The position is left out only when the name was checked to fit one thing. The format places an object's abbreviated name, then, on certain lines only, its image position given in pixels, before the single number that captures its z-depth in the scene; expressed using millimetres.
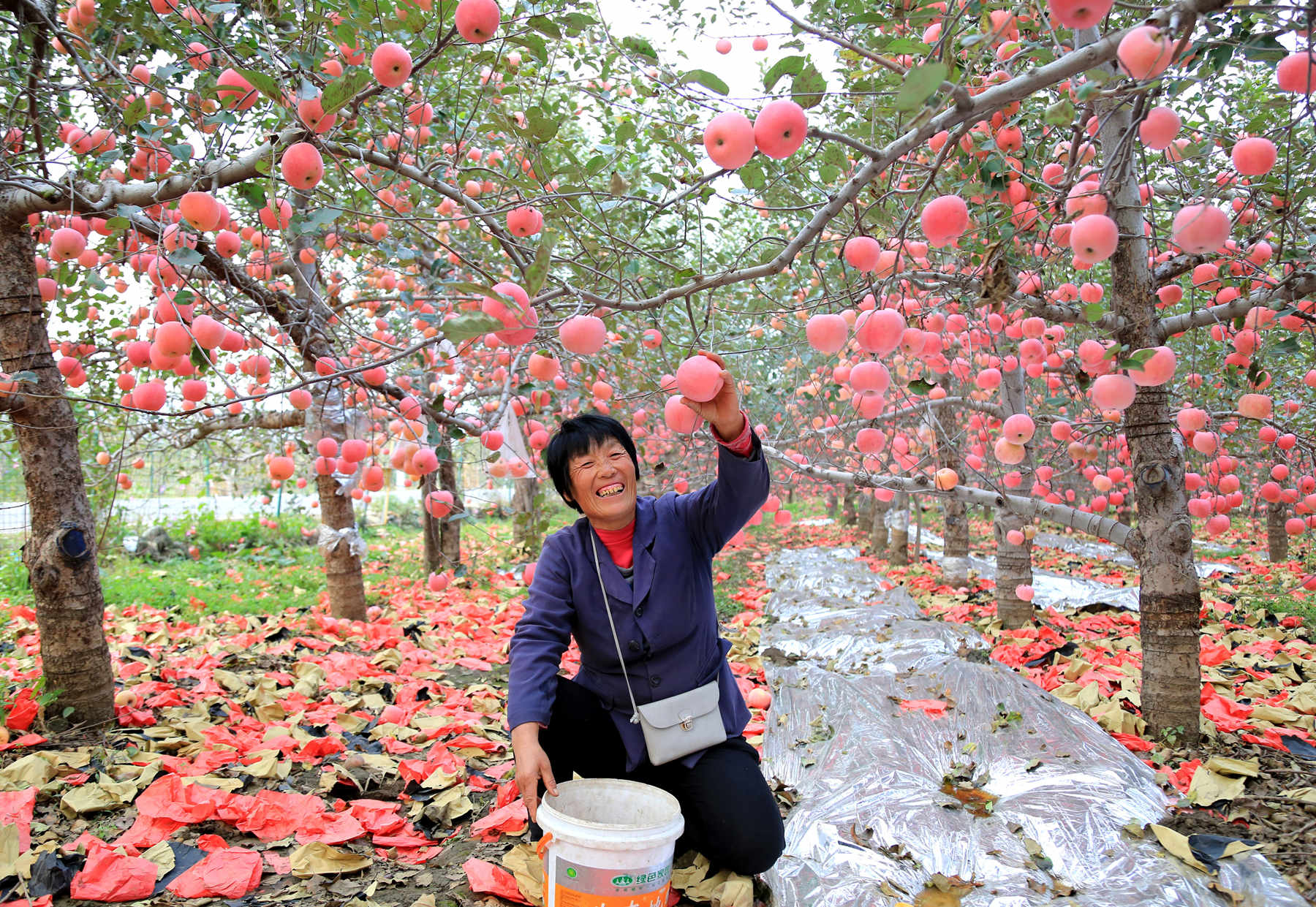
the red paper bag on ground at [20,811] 1923
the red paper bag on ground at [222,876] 1813
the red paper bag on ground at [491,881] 1876
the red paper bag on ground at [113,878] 1759
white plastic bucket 1539
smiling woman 1949
